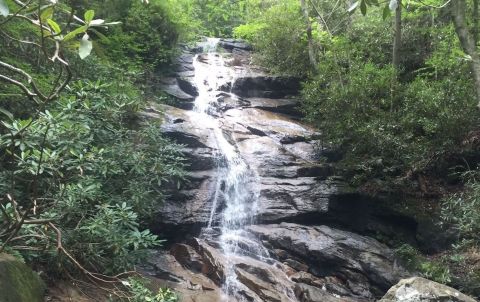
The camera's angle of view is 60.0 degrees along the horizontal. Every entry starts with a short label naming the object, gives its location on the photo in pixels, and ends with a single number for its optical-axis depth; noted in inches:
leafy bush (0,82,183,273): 224.1
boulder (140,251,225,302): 302.2
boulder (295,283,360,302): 311.2
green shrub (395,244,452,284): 300.2
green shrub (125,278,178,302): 210.8
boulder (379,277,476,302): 231.1
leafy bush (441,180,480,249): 307.0
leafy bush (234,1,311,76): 626.5
